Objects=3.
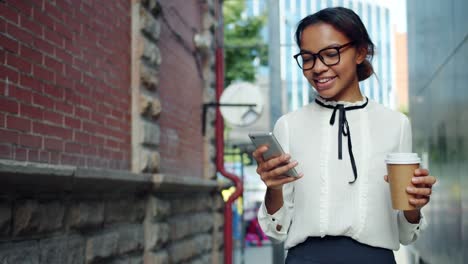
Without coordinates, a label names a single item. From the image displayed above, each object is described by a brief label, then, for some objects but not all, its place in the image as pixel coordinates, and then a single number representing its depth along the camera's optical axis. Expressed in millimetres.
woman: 2670
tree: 26125
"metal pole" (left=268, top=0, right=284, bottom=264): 10805
